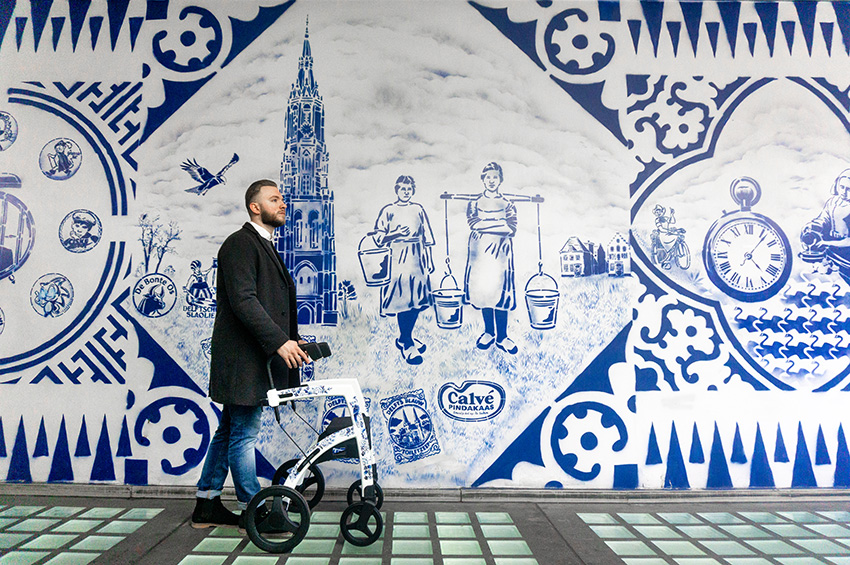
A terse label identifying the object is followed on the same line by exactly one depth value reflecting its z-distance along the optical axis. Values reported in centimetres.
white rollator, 224
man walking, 238
